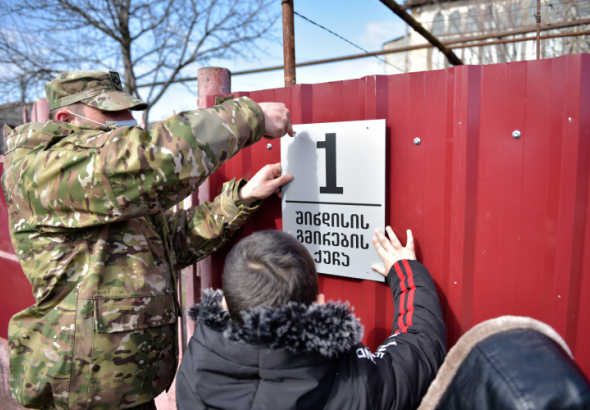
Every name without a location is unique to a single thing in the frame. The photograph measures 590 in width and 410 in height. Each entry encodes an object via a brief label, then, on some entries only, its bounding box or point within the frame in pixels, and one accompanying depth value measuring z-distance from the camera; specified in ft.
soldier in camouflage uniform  3.98
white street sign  5.08
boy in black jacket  3.04
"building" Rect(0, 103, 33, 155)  27.39
